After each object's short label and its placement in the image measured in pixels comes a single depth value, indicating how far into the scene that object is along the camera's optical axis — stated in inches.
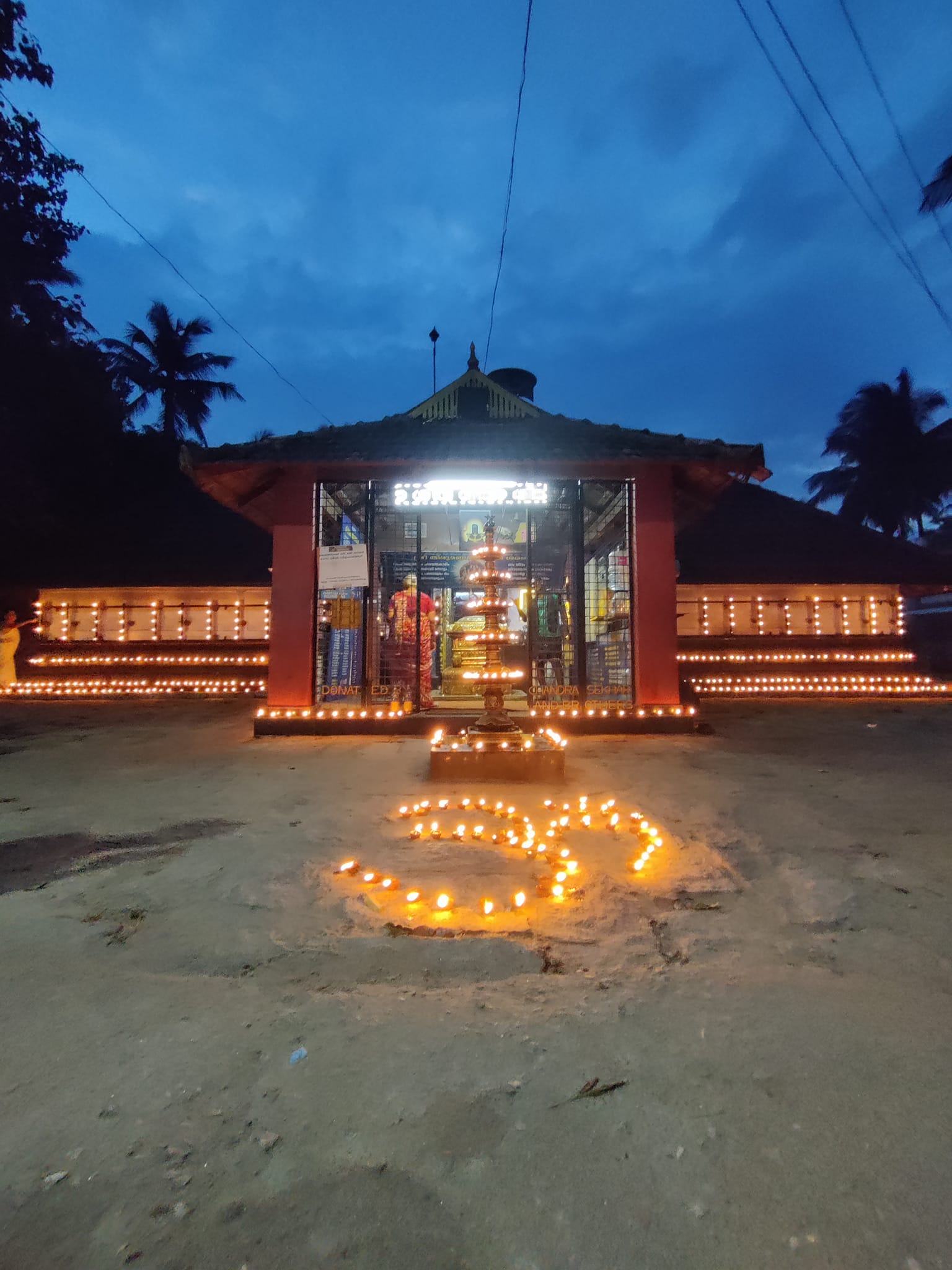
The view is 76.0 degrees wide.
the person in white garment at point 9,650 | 544.7
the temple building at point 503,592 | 369.4
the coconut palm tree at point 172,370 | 1222.3
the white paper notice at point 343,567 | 375.2
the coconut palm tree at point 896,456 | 1268.5
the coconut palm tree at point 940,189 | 647.1
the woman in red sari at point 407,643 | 420.5
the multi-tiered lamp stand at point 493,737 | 238.1
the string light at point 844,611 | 677.9
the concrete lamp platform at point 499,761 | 237.6
